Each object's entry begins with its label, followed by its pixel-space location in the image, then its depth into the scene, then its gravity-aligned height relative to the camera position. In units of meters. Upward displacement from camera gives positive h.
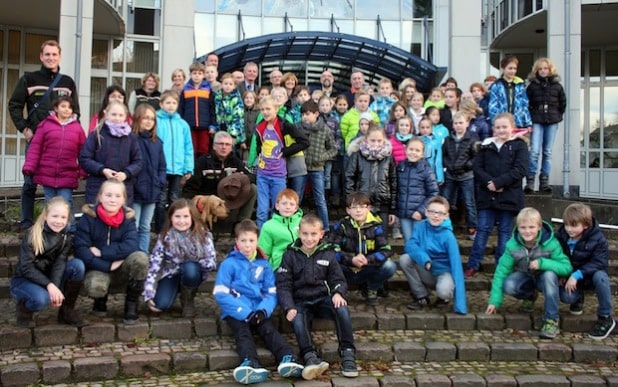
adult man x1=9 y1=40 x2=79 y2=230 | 7.36 +1.31
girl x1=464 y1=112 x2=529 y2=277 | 7.08 +0.32
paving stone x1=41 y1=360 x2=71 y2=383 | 4.77 -1.24
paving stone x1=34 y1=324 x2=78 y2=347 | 5.19 -1.05
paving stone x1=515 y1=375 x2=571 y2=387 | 5.02 -1.32
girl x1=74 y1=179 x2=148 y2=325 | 5.47 -0.36
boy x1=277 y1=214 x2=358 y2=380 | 5.37 -0.62
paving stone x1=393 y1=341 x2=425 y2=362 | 5.49 -1.22
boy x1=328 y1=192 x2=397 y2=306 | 6.22 -0.32
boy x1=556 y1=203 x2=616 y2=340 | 5.89 -0.46
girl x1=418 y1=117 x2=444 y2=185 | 8.50 +0.83
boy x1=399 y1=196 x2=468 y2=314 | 6.23 -0.46
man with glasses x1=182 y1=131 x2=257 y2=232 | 7.90 +0.50
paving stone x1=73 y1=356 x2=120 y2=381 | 4.85 -1.23
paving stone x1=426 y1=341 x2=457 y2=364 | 5.52 -1.22
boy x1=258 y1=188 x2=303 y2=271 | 6.19 -0.19
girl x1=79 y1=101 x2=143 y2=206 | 6.47 +0.58
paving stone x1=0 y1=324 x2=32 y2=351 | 5.10 -1.06
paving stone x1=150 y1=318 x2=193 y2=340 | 5.51 -1.05
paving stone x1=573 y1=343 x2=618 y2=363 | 5.56 -1.22
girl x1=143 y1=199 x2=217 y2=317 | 5.67 -0.48
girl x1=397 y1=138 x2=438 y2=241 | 7.52 +0.31
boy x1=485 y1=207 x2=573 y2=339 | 5.88 -0.50
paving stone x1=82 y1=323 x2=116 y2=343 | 5.30 -1.05
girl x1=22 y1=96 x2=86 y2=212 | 6.66 +0.58
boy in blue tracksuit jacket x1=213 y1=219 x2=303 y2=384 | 4.90 -0.78
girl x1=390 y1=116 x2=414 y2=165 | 8.33 +1.00
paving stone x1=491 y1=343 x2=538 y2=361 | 5.56 -1.22
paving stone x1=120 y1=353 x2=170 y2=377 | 4.94 -1.22
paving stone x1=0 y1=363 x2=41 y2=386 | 4.64 -1.23
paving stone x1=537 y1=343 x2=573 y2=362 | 5.58 -1.23
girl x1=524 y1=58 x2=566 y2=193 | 9.72 +1.62
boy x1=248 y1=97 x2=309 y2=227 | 7.70 +0.73
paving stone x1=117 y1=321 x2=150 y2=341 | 5.39 -1.05
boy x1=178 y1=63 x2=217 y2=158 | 8.82 +1.38
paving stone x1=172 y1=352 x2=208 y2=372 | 5.08 -1.22
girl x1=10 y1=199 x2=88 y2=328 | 5.09 -0.52
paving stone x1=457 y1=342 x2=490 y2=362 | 5.55 -1.22
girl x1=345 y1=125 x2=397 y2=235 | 7.73 +0.47
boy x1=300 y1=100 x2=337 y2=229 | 8.37 +0.82
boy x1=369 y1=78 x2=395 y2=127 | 9.79 +1.70
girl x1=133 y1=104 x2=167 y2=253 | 6.72 +0.38
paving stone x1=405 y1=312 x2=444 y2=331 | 6.03 -1.04
